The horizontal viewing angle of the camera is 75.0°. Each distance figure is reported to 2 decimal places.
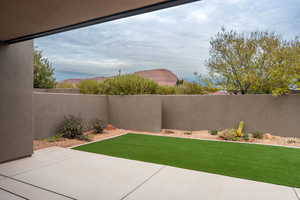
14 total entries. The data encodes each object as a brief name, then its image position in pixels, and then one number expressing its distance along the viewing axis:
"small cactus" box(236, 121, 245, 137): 6.73
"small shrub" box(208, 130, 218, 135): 7.29
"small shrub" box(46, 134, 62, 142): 6.13
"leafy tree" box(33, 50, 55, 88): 14.35
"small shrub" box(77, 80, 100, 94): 14.10
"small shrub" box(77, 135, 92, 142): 6.56
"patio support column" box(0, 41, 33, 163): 3.81
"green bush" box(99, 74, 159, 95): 10.72
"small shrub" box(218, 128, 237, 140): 6.60
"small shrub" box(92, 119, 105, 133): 7.75
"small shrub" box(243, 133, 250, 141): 6.46
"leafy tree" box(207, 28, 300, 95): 7.13
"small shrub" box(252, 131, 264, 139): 6.63
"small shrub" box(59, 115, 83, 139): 6.69
